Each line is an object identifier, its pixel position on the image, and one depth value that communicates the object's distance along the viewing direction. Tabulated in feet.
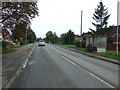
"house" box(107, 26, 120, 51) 52.89
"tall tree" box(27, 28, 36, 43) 194.79
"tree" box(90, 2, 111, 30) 86.95
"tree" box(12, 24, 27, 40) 40.23
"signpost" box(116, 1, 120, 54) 38.19
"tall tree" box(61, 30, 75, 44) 106.57
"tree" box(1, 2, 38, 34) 35.99
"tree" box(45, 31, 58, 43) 153.59
